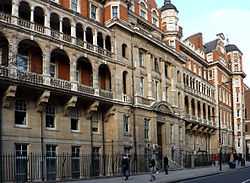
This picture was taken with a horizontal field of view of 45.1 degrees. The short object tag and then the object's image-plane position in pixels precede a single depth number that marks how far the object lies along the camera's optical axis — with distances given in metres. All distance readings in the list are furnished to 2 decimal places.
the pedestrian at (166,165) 28.02
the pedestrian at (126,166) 22.16
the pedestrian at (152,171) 20.95
